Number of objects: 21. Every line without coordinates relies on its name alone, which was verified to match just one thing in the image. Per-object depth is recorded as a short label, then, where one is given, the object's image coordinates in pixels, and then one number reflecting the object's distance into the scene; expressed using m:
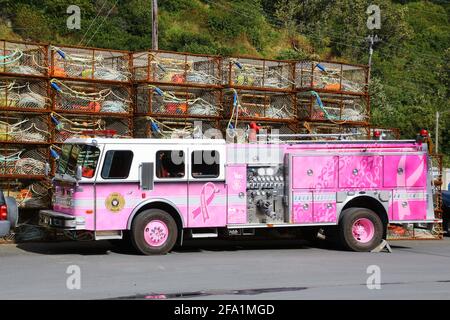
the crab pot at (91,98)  18.17
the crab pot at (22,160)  17.50
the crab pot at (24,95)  17.47
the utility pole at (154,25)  27.81
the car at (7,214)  14.05
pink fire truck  15.35
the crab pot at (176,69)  18.95
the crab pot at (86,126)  18.14
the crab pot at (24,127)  17.52
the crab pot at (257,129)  17.55
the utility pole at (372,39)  47.47
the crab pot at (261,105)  19.83
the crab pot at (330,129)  20.83
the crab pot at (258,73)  19.88
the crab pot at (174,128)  18.70
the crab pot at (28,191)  17.56
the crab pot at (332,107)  20.86
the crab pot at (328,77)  20.98
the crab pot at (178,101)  18.83
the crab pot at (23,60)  17.47
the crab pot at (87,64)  18.19
